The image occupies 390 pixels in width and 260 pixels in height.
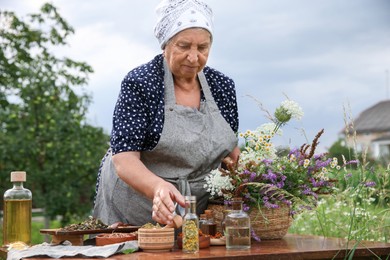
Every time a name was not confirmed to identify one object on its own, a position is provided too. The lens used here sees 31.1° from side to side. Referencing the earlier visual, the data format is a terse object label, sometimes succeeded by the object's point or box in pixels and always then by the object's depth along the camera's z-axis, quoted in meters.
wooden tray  3.04
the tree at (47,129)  10.25
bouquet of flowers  3.13
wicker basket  3.21
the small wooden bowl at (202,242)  2.92
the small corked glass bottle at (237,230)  2.91
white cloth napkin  2.70
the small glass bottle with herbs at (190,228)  2.78
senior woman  3.26
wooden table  2.67
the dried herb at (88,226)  3.12
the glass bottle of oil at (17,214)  3.54
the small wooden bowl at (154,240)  2.81
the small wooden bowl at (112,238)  2.93
